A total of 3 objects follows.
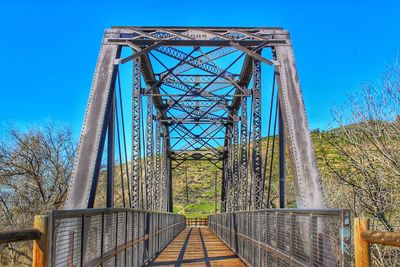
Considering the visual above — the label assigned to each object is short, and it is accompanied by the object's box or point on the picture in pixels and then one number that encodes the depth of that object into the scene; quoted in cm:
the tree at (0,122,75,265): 1900
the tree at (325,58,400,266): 755
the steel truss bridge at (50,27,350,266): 449
